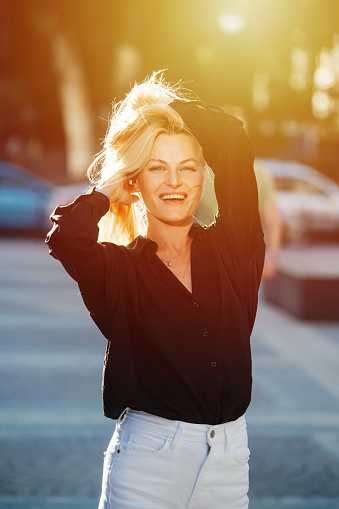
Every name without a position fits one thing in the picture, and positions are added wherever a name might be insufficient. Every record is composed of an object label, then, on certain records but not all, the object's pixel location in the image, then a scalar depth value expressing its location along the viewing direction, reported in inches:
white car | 786.8
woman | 103.3
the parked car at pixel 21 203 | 802.2
